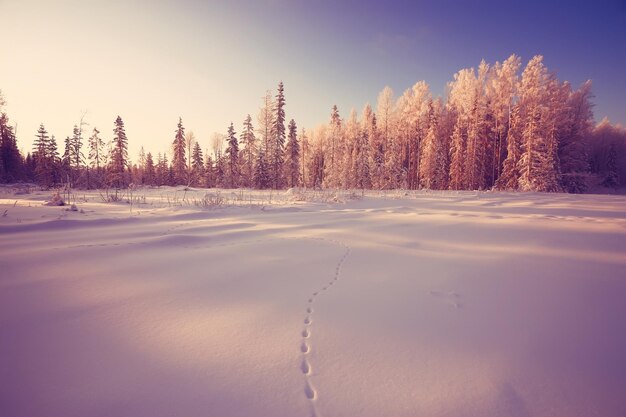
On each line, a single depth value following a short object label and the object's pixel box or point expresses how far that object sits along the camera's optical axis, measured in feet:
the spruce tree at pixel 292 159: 100.99
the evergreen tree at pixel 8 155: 98.28
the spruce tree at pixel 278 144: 91.09
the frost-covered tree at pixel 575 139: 80.59
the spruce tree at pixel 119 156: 106.83
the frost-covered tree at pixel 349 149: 106.98
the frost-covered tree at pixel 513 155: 78.79
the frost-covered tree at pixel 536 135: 71.27
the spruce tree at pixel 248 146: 98.24
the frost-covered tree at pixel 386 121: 102.42
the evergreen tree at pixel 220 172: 103.13
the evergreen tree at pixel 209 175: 118.55
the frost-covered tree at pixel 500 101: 84.64
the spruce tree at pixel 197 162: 134.31
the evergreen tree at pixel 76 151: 95.56
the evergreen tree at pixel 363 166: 100.83
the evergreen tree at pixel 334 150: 120.88
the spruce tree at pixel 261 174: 88.38
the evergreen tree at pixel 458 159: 89.30
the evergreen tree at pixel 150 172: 146.00
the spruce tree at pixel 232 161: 100.07
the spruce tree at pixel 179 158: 128.36
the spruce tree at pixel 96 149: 116.26
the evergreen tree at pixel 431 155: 91.91
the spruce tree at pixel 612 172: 117.29
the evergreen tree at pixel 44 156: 89.82
